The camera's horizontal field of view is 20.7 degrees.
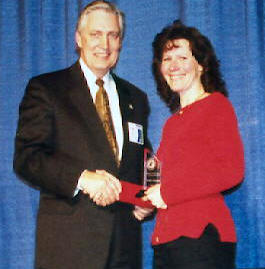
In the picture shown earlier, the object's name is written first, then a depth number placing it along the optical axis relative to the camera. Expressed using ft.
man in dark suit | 7.10
